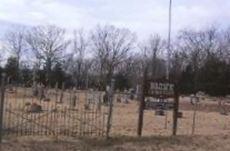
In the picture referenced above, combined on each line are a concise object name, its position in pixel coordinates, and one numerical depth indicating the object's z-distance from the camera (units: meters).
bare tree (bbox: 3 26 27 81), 80.38
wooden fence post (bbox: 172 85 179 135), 13.92
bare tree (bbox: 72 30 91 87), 79.42
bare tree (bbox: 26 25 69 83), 78.18
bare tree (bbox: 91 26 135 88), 75.38
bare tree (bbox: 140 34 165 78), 77.78
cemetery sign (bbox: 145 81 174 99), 13.53
